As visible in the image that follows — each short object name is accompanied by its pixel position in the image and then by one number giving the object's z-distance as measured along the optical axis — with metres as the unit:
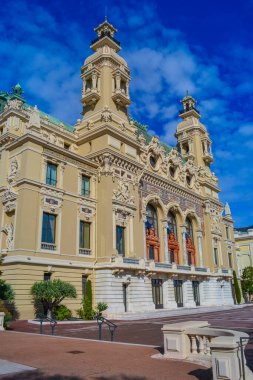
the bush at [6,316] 20.11
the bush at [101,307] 29.87
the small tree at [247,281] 66.38
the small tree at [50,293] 26.06
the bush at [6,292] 25.20
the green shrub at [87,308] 29.53
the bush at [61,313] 26.84
